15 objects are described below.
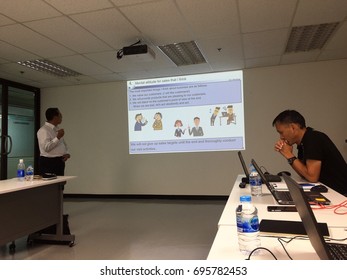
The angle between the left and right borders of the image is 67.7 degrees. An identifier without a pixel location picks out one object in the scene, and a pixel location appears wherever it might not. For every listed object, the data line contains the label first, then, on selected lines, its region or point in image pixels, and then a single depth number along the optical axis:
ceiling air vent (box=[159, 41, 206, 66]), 3.67
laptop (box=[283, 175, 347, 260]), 0.61
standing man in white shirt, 3.11
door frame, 4.84
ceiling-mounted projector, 3.26
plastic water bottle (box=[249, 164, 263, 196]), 1.83
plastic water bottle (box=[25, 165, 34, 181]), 2.69
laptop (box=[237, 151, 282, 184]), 2.34
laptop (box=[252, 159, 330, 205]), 1.51
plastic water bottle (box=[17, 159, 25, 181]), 2.77
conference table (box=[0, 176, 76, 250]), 2.29
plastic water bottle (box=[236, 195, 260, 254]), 0.95
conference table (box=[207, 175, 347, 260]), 0.89
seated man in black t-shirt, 1.96
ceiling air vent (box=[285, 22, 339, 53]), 3.16
